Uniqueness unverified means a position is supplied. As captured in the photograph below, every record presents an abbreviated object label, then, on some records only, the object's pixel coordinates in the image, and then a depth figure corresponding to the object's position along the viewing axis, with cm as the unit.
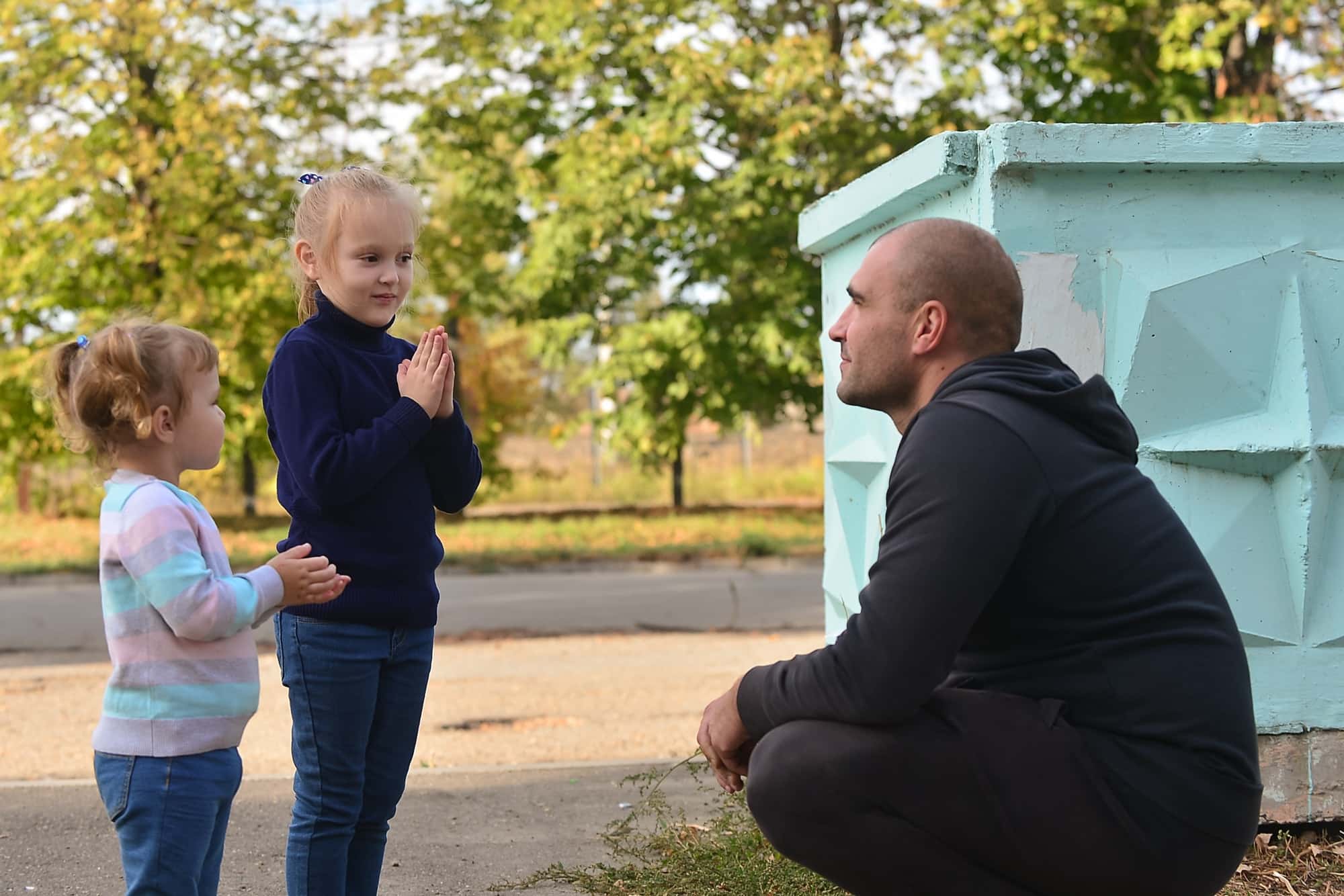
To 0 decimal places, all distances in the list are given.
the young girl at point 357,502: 295
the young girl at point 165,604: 264
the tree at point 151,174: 1541
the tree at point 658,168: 1574
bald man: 222
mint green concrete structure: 351
